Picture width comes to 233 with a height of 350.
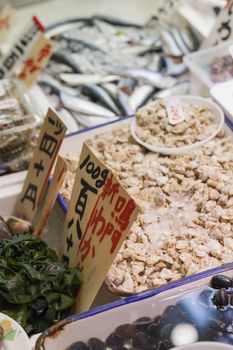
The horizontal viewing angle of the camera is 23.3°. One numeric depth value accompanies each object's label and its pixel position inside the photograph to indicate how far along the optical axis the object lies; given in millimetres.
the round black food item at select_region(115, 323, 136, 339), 1161
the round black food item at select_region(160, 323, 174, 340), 1146
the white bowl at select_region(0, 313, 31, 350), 1169
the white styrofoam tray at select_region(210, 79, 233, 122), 1796
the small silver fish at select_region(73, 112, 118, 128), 2233
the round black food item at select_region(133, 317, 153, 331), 1176
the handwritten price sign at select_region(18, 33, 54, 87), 2275
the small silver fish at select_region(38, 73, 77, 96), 2455
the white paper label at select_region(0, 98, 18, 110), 1958
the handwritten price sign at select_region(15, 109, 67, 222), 1563
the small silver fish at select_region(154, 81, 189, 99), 2363
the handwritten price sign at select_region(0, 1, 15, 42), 2512
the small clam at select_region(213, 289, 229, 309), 1201
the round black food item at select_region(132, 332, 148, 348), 1139
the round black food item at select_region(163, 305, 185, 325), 1180
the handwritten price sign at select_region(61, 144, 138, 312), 1229
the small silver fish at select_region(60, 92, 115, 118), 2295
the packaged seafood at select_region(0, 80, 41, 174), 1900
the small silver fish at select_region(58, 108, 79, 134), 2138
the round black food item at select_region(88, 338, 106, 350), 1146
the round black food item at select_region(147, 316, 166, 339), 1158
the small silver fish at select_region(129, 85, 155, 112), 2344
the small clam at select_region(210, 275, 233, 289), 1229
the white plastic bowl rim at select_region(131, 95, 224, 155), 1714
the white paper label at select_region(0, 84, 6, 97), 2021
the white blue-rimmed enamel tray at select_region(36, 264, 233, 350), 1150
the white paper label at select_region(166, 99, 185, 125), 1757
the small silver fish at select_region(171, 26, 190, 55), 2620
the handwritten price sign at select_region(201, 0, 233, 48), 2211
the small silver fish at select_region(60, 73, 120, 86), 2506
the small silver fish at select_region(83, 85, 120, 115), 2337
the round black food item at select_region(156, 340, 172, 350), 1126
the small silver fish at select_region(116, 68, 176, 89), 2467
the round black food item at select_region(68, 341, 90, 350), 1150
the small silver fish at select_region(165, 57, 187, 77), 2519
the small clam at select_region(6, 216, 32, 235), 1677
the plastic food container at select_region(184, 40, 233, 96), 2119
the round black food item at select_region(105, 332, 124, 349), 1147
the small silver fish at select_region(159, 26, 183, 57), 2629
